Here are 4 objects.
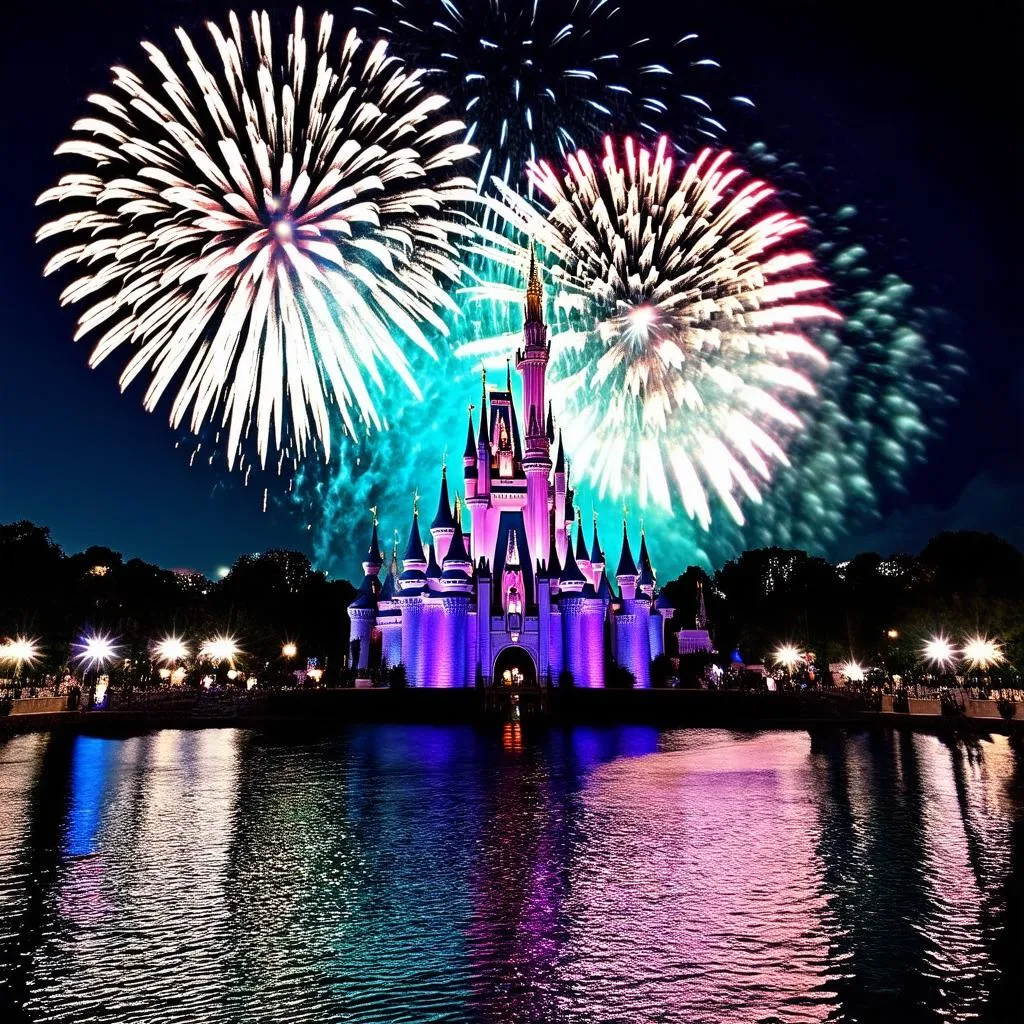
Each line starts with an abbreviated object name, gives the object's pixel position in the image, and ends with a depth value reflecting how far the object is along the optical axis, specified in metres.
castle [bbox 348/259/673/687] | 67.62
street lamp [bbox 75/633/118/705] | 72.19
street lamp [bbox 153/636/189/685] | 76.76
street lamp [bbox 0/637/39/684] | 62.91
